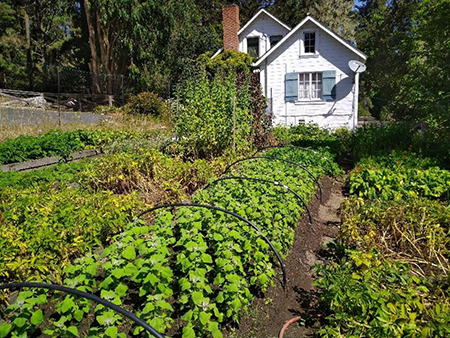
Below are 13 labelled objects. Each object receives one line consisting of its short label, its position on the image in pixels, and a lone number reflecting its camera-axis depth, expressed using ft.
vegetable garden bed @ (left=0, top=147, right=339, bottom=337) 7.09
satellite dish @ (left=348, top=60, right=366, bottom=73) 52.44
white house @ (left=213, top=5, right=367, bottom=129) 56.08
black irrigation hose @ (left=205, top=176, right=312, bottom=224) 14.35
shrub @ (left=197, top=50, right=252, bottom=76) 59.06
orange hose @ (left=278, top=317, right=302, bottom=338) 8.70
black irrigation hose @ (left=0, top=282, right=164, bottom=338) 5.75
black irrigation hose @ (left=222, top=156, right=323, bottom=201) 18.74
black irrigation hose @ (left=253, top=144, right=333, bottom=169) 24.86
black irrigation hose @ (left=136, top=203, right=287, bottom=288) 10.10
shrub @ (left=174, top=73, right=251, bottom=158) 25.29
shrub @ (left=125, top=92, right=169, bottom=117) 54.90
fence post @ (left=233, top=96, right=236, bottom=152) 25.98
